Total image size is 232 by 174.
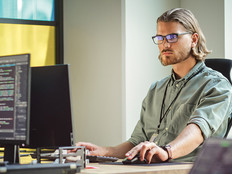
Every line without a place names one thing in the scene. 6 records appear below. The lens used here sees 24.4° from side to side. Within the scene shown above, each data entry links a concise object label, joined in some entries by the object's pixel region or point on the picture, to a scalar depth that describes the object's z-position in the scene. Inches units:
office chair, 108.7
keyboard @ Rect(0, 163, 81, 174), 64.3
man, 90.5
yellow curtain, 200.7
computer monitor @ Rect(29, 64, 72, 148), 79.3
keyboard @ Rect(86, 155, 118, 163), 87.1
